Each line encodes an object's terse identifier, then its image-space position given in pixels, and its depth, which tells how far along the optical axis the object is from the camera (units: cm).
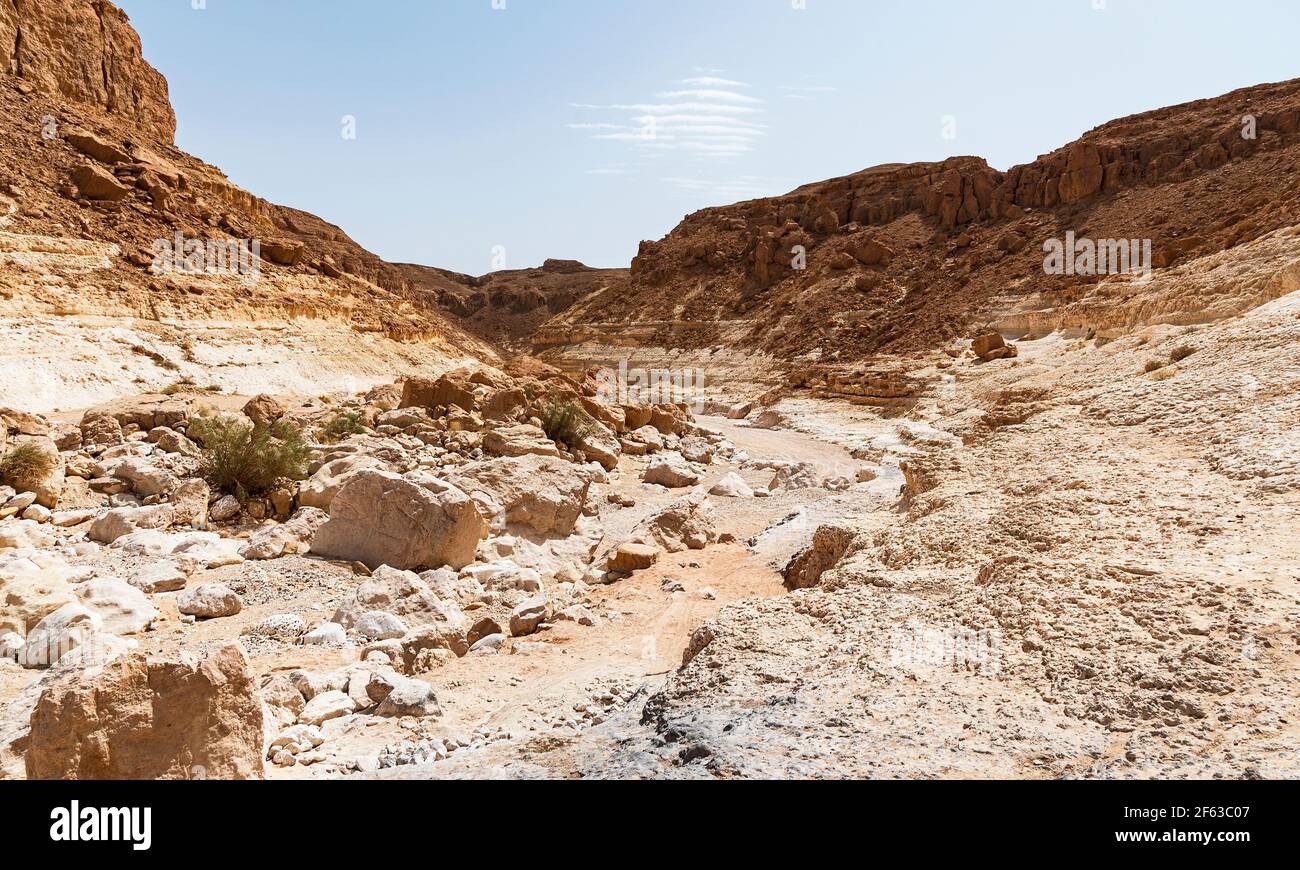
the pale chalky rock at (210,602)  552
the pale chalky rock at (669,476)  1303
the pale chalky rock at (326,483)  834
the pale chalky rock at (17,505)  701
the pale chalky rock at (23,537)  623
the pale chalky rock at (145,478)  817
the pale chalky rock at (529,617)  587
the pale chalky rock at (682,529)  868
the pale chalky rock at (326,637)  515
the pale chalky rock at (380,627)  532
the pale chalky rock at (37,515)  712
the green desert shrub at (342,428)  1126
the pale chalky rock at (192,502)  761
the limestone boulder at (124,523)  689
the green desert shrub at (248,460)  823
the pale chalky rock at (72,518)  715
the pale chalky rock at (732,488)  1215
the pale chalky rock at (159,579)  577
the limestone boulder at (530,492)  880
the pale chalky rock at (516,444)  1170
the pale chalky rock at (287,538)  684
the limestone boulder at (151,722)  278
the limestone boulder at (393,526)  698
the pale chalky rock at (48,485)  744
